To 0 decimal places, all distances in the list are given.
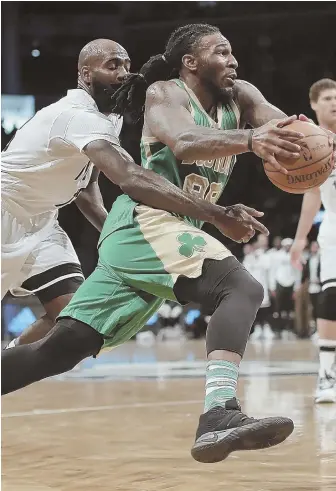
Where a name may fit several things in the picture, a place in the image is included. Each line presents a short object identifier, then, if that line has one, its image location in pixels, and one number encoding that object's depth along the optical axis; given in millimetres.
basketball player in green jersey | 6074
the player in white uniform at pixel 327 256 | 12641
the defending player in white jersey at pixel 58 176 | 7180
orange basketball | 6180
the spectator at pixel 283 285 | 33281
